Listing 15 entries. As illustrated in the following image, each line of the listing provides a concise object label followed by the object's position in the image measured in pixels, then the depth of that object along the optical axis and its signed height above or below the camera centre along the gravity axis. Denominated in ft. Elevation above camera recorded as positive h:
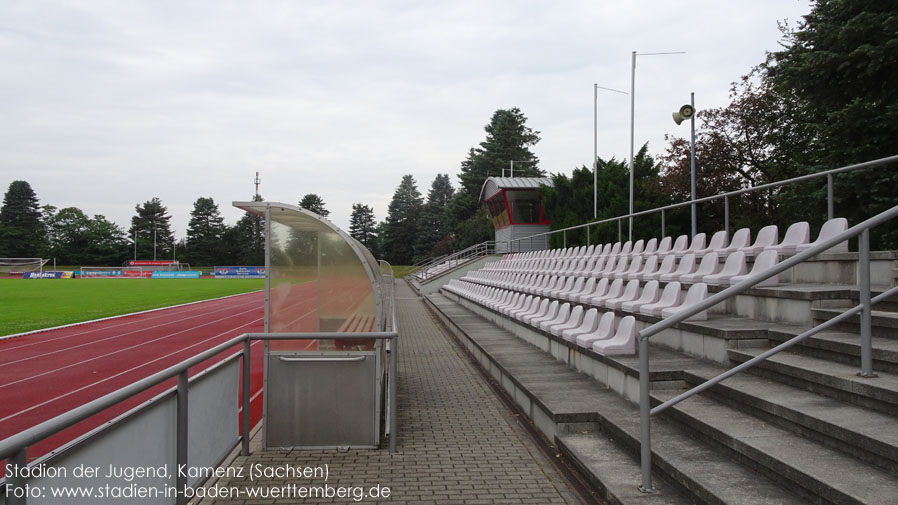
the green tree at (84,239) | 322.96 +11.70
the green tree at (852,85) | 34.45 +12.08
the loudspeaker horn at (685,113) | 50.70 +12.42
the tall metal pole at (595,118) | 105.50 +25.01
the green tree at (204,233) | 335.88 +15.63
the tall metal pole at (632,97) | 85.40 +23.36
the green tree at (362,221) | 363.35 +23.63
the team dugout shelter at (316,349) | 19.17 -2.99
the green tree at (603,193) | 94.87 +11.79
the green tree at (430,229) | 309.42 +16.16
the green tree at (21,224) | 324.39 +21.05
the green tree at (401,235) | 329.31 +13.62
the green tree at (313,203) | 371.56 +35.68
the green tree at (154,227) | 352.73 +19.87
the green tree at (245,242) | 322.96 +9.79
